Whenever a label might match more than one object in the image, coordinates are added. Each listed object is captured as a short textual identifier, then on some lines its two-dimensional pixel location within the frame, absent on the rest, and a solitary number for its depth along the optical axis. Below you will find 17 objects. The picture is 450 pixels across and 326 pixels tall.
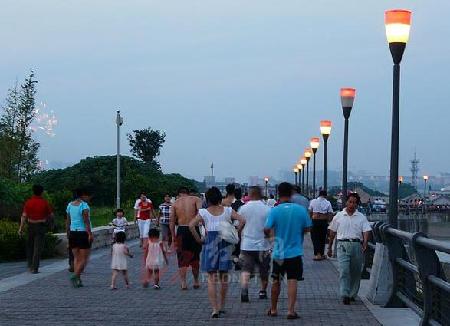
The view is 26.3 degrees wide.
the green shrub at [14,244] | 21.64
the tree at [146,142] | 82.50
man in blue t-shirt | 11.97
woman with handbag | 12.27
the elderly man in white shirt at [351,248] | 13.38
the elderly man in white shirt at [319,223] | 22.25
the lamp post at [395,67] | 13.97
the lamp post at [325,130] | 30.14
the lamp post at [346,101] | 22.33
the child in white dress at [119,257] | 15.74
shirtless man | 15.64
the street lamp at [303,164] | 54.04
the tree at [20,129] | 41.61
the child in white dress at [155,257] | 15.82
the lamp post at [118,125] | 36.25
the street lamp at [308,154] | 47.50
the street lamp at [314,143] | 37.45
